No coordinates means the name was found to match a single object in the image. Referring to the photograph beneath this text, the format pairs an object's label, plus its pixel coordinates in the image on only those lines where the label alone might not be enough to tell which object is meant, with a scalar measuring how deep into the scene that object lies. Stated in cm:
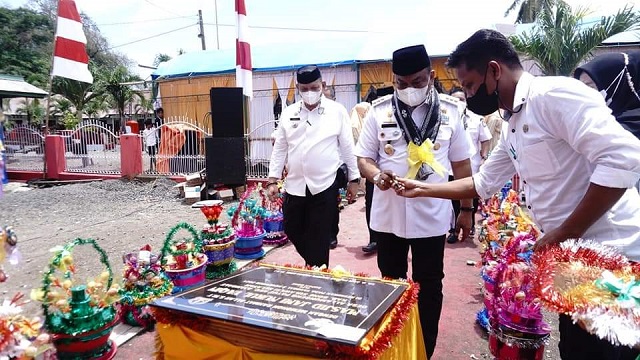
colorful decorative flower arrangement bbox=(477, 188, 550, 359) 212
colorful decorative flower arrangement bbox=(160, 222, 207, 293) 332
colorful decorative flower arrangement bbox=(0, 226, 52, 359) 146
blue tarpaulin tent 1155
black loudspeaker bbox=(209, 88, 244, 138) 788
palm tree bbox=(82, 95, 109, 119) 2588
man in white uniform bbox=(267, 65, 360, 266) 337
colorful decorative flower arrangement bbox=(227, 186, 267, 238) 469
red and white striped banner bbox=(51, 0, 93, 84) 832
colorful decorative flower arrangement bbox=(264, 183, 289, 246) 532
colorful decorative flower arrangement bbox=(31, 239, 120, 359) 235
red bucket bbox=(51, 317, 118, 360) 236
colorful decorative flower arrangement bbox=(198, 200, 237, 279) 386
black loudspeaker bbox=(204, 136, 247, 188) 794
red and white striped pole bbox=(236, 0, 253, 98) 764
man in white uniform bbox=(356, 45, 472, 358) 239
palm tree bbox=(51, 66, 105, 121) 2436
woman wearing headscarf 237
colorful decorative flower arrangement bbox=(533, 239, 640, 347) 105
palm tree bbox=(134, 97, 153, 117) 2660
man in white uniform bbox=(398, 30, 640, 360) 136
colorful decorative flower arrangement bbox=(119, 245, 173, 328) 311
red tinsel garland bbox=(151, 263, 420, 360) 132
